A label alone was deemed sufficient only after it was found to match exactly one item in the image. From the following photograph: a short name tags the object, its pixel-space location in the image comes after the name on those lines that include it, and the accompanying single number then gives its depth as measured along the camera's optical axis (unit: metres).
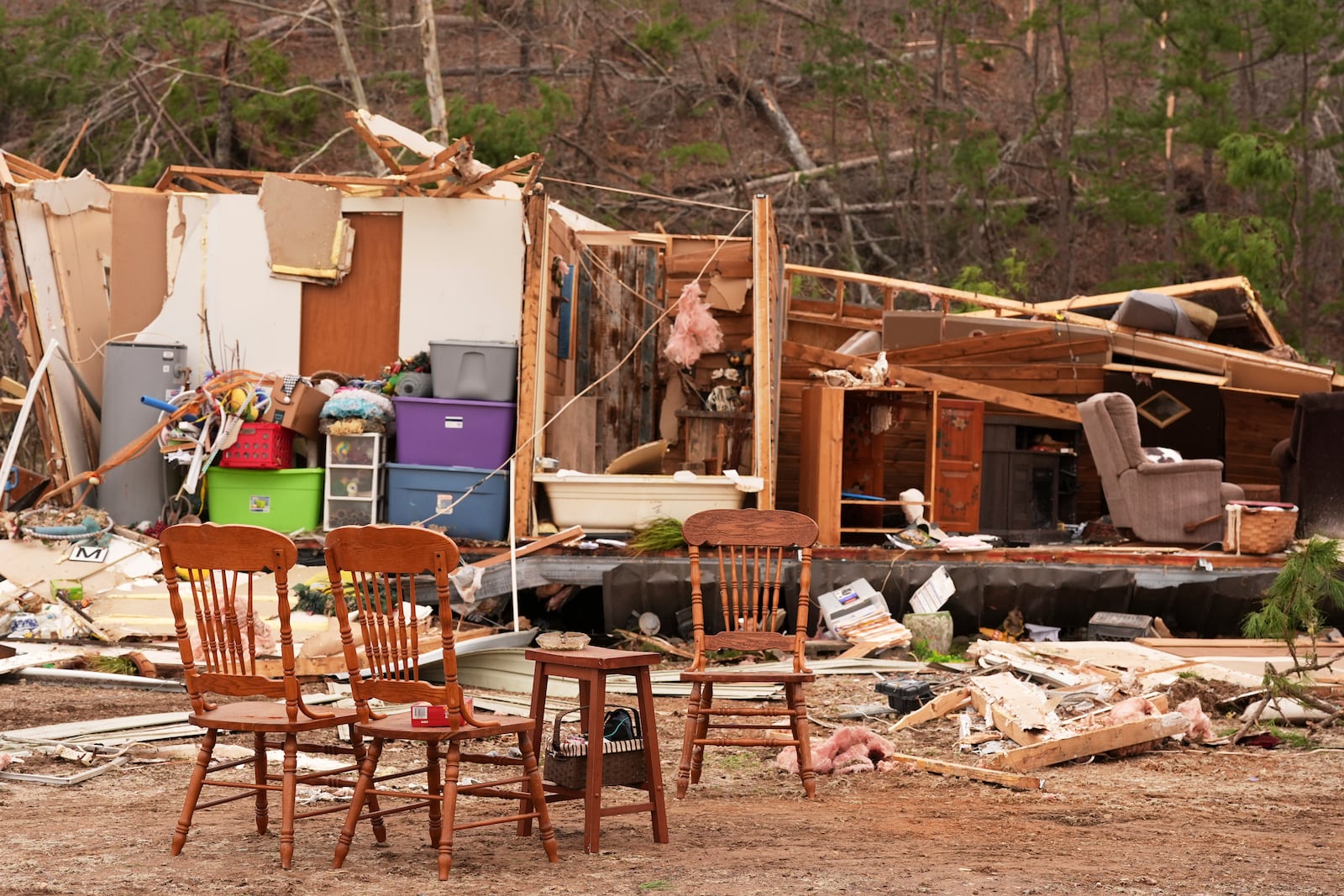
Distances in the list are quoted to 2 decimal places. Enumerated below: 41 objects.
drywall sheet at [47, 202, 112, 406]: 20.62
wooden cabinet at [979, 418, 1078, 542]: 23.89
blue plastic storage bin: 18.80
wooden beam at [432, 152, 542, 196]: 17.83
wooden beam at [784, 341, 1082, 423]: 22.06
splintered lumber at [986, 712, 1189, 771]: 11.60
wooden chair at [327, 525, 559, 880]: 7.84
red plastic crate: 18.78
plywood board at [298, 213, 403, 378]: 20.25
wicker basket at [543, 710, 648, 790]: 8.85
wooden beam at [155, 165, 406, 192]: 19.66
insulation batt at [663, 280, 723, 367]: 21.69
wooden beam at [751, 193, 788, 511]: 19.09
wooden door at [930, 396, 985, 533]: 20.81
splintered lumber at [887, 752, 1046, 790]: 10.96
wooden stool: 8.53
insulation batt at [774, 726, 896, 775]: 11.66
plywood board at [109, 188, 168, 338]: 20.80
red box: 8.03
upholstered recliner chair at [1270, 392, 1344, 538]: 19.09
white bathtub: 18.84
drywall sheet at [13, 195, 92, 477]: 20.41
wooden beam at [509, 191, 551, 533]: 18.64
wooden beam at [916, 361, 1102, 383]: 25.59
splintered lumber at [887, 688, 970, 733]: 13.61
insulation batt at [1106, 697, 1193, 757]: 12.55
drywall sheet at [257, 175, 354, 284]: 20.09
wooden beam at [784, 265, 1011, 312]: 27.48
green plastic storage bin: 19.19
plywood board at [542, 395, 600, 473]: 20.06
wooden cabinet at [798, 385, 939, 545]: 19.12
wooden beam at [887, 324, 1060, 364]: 25.77
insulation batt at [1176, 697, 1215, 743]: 12.98
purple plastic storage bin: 18.75
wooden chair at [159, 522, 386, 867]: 7.96
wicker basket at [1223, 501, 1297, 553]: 18.45
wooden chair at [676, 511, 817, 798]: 10.62
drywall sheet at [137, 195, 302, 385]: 20.23
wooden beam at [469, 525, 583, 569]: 18.14
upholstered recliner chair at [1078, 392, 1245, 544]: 19.44
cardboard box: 18.83
